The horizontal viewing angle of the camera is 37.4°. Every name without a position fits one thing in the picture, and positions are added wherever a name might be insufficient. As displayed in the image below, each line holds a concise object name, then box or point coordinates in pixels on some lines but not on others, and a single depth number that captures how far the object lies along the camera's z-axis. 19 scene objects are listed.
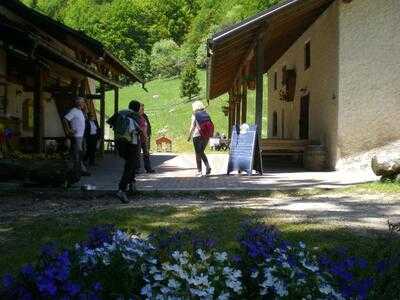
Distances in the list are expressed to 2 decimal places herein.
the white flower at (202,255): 3.10
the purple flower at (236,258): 3.25
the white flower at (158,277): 2.84
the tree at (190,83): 57.94
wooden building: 12.99
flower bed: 2.75
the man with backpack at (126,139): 8.33
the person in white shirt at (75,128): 11.07
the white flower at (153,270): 2.92
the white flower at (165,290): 2.76
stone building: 13.22
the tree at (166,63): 82.25
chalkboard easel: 12.27
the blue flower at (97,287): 2.69
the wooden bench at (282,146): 14.05
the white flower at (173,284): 2.78
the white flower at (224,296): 2.82
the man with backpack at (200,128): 11.88
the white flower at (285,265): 3.03
